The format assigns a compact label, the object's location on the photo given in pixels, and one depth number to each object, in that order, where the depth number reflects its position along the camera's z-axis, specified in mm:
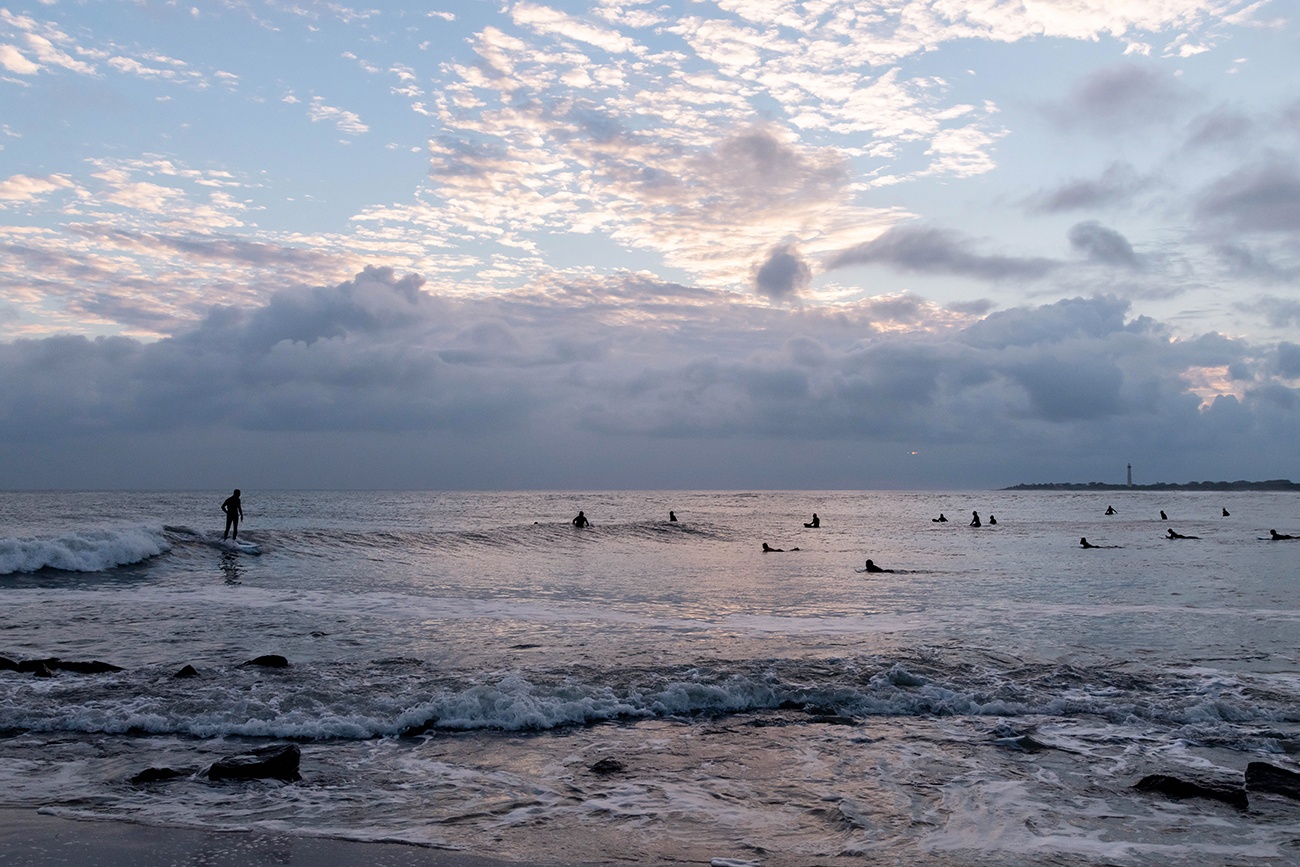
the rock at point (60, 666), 11148
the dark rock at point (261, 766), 7496
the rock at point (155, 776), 7336
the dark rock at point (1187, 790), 7143
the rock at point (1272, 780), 7316
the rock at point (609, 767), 7984
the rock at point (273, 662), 11961
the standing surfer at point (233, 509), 34216
